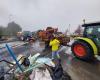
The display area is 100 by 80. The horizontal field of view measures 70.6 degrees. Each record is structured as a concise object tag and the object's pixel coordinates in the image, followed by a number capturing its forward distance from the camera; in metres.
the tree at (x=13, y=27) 29.63
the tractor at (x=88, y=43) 3.92
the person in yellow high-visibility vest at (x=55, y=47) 4.34
